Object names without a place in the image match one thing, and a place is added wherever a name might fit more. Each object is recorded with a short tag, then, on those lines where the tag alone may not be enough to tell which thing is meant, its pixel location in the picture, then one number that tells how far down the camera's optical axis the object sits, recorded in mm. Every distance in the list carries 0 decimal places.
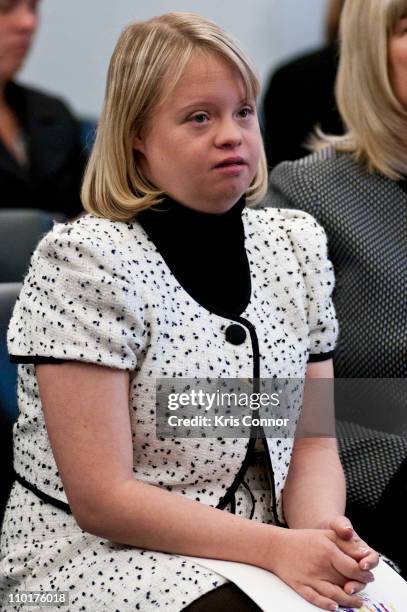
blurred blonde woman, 3713
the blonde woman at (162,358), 3285
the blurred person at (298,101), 4980
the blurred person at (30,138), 5086
